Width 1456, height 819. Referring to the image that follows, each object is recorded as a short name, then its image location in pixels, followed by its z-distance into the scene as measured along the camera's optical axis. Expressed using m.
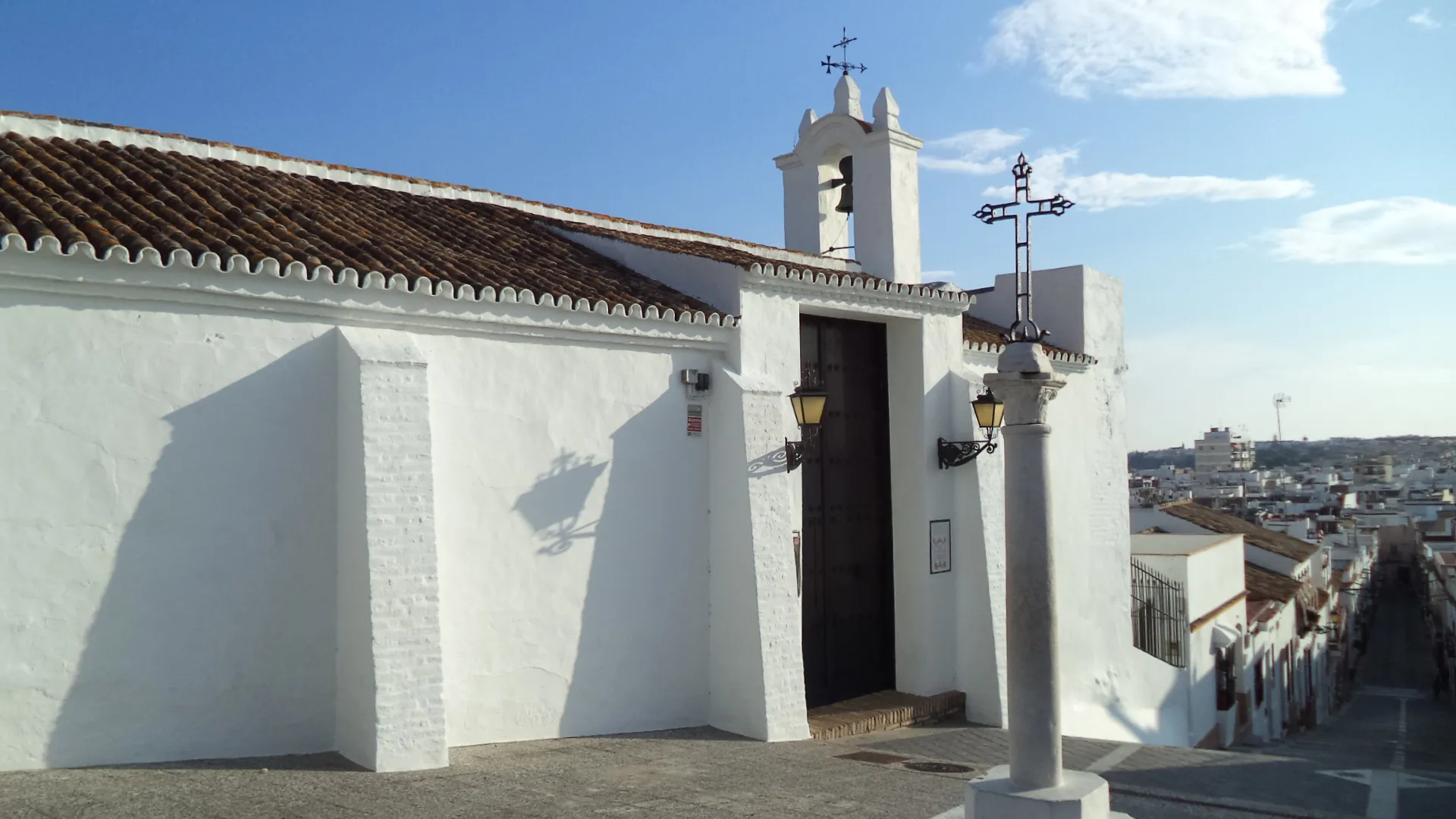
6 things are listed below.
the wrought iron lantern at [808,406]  8.59
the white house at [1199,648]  14.57
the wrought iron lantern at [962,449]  10.41
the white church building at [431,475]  6.25
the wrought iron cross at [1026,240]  5.72
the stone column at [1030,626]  5.16
